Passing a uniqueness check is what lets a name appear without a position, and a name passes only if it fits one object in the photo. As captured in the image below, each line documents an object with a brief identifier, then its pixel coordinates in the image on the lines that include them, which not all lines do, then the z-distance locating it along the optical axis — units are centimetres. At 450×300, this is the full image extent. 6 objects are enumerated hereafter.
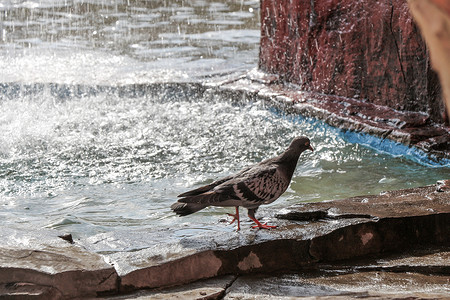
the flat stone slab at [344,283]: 614
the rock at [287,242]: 671
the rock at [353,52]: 1449
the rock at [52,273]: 612
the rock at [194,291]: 618
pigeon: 752
